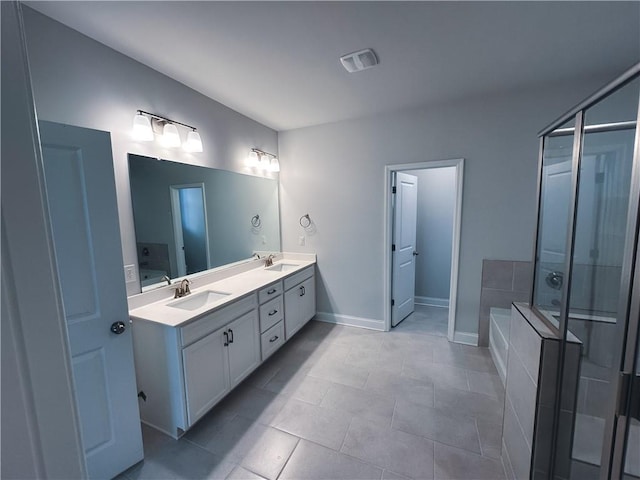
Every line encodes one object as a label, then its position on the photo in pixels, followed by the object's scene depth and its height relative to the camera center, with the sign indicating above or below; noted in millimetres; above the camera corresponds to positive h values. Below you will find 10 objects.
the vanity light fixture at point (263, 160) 3010 +672
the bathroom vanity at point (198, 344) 1671 -924
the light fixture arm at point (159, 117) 1905 +771
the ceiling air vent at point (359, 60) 1813 +1112
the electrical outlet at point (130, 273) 1815 -385
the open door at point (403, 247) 3201 -430
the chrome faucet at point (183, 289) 2125 -594
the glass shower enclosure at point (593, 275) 814 -299
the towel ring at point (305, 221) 3448 -77
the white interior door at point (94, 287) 1267 -362
